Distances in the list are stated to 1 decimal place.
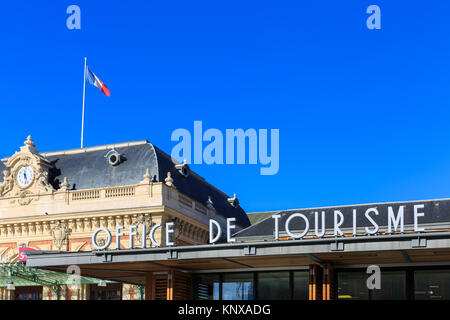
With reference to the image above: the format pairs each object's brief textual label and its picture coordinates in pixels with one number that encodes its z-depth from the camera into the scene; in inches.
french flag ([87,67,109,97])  2736.2
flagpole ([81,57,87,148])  2748.0
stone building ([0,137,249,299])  2208.4
